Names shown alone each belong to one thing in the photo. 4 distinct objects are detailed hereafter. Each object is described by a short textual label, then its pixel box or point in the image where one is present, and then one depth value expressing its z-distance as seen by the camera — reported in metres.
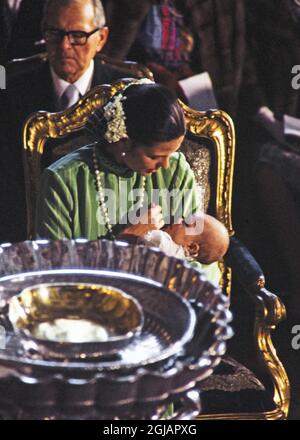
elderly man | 7.00
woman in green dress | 6.20
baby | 6.45
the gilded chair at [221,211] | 6.72
